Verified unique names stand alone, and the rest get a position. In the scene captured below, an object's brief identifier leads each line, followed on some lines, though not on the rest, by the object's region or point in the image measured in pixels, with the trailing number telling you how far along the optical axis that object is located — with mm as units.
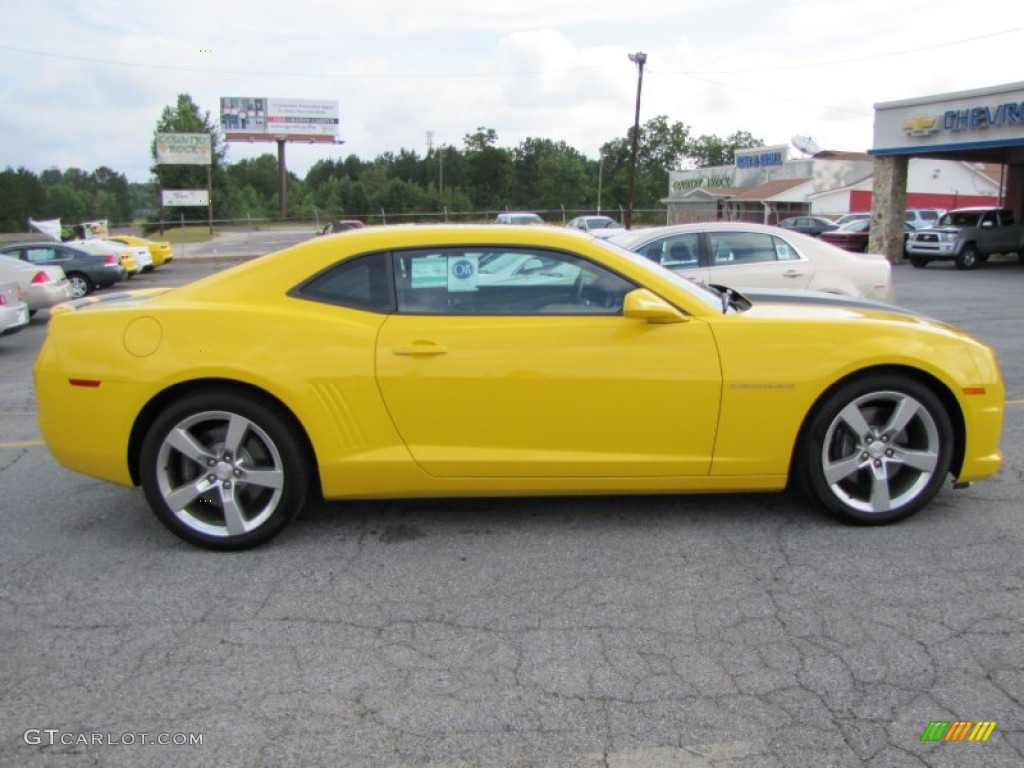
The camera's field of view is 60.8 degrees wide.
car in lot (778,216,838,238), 33750
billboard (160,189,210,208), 47281
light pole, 42094
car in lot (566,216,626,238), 36844
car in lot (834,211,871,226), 33447
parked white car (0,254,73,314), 14867
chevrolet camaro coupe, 3943
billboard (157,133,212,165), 49656
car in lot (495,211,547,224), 30419
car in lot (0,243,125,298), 20922
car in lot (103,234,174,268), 30297
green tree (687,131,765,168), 105250
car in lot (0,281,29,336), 11352
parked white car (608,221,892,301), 9094
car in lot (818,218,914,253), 29531
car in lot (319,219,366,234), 29703
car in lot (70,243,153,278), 23173
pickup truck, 25281
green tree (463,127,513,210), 97250
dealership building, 24766
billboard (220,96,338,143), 67000
